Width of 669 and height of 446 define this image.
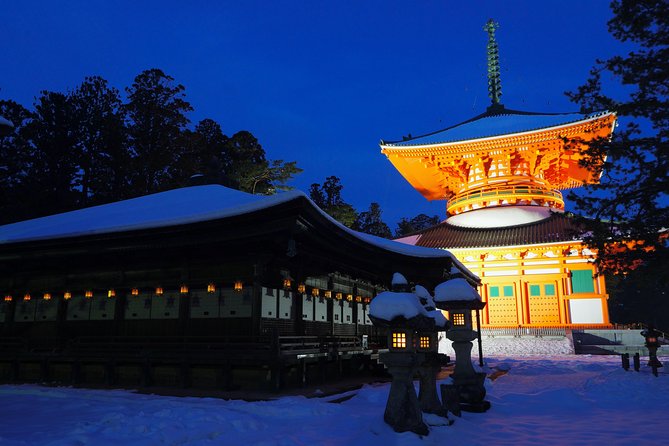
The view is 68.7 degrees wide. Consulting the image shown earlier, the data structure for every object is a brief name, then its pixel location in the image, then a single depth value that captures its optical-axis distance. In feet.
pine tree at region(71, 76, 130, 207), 117.08
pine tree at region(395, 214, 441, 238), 269.58
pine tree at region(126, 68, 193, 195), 114.52
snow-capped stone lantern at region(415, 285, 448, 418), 31.60
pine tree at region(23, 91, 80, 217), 115.96
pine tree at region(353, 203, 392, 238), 201.87
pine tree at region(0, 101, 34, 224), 110.32
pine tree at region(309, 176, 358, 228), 160.25
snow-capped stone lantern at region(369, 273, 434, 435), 27.73
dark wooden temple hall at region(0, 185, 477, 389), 43.93
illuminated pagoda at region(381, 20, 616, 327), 98.27
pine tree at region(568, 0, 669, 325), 43.78
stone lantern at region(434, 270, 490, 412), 37.30
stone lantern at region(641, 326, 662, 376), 54.33
